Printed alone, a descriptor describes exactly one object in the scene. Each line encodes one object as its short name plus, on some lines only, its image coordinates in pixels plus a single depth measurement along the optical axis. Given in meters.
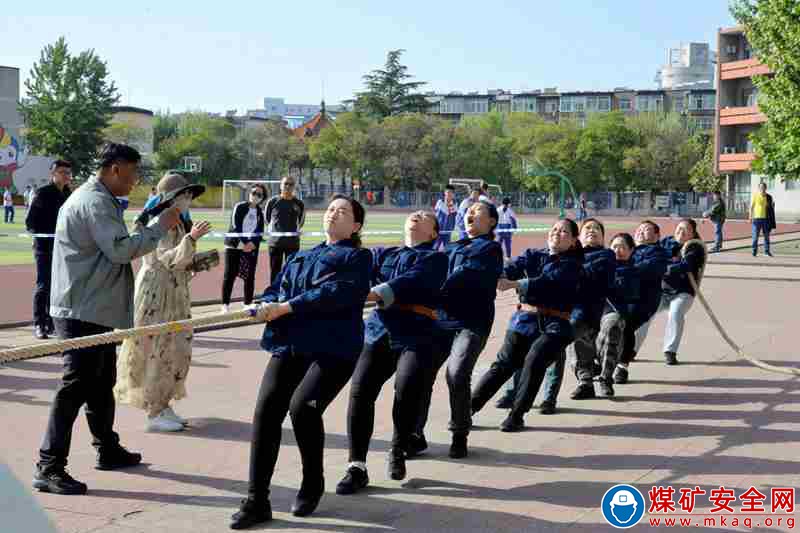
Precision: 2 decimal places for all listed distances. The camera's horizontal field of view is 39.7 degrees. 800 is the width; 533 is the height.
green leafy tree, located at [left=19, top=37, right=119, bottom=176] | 89.69
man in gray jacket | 6.29
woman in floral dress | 7.75
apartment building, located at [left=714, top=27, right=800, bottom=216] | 78.50
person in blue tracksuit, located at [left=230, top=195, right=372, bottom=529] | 5.73
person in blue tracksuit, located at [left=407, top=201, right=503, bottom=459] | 7.16
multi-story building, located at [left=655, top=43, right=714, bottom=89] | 173.38
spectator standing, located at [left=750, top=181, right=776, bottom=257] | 29.62
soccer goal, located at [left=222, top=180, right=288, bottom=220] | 73.09
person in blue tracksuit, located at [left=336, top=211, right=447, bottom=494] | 6.53
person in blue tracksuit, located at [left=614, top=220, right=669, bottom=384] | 10.34
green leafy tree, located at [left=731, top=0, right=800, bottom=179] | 30.81
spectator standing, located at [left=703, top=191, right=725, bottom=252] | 31.77
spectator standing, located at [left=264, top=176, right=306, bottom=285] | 15.85
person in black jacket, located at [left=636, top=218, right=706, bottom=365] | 11.62
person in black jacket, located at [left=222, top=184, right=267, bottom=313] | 14.97
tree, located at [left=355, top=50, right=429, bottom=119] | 112.50
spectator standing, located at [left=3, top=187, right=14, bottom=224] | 50.78
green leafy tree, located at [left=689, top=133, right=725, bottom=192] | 84.75
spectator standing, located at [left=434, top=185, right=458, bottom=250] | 23.05
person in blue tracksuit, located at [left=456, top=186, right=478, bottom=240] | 22.73
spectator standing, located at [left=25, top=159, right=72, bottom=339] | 11.92
